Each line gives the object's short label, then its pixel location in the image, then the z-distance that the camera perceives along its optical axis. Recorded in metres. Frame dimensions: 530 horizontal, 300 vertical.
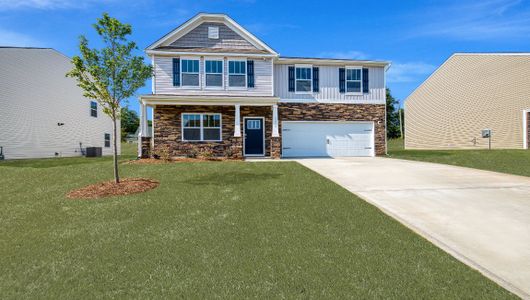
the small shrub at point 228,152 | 16.40
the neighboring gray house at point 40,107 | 18.92
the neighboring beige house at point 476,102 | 20.95
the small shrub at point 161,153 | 15.39
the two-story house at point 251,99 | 16.23
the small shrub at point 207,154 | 15.89
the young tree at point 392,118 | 56.25
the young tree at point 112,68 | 8.27
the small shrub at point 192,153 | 16.19
